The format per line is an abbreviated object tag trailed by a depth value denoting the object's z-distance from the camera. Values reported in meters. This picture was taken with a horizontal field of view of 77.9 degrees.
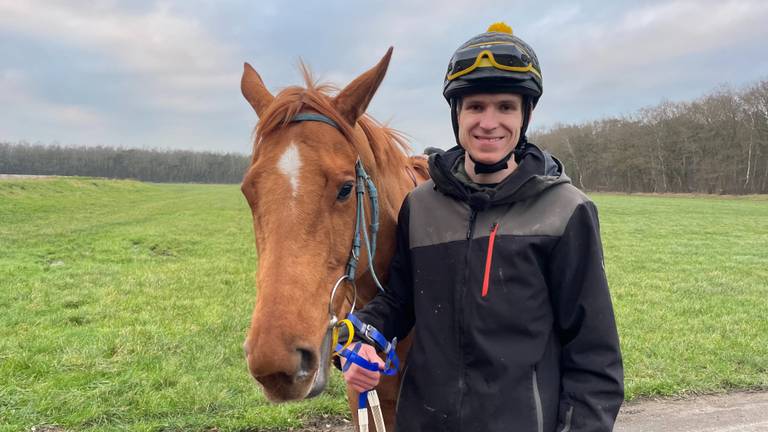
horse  1.78
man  1.90
